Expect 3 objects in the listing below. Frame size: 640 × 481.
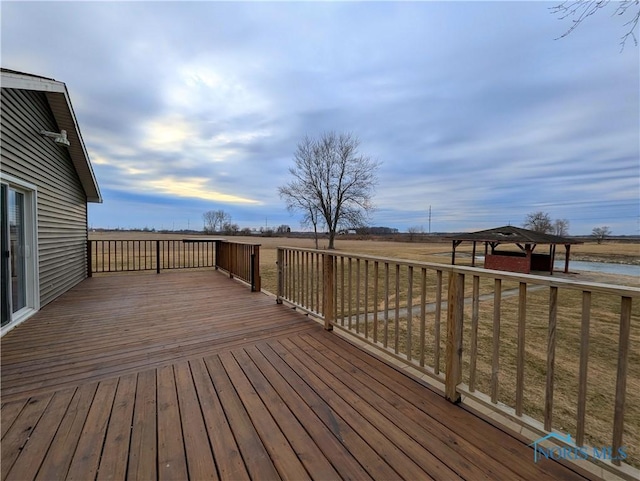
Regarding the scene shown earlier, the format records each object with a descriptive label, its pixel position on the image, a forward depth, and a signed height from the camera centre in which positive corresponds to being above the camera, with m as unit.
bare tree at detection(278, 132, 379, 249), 25.12 +4.71
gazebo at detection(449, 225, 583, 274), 12.61 -0.41
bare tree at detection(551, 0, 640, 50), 2.34 +2.03
